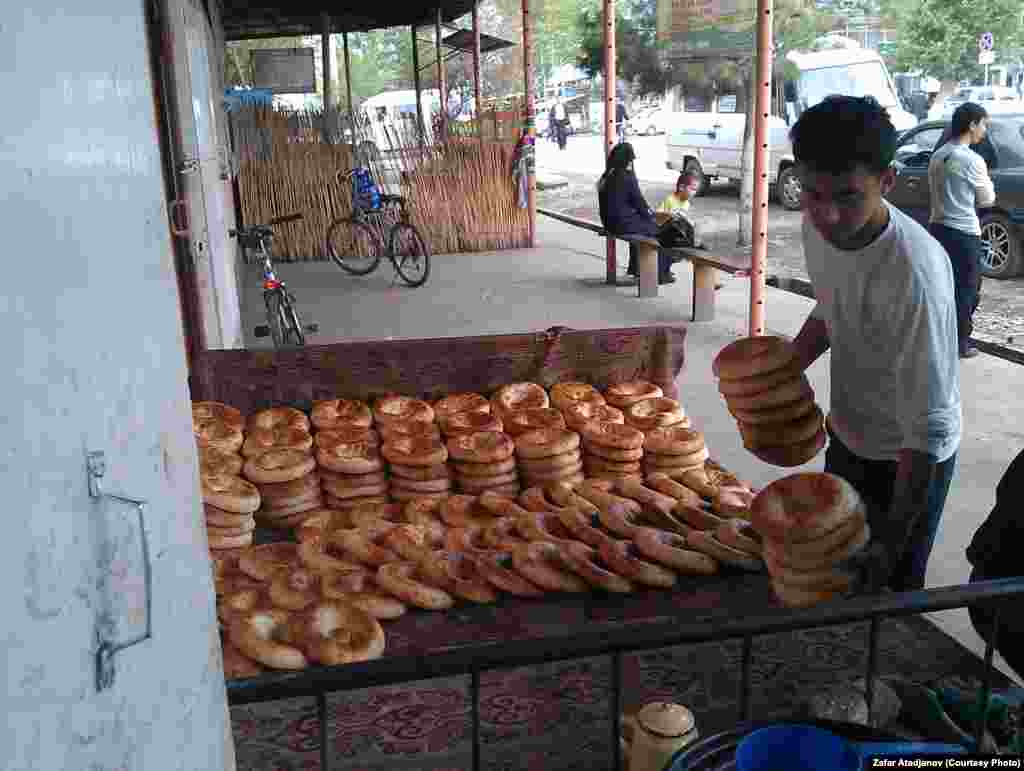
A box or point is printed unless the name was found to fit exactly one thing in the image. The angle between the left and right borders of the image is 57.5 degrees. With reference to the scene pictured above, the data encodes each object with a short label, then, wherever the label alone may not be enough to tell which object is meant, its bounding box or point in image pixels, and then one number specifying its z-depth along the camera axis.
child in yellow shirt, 11.14
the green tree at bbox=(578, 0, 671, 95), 22.14
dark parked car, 10.41
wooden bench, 8.89
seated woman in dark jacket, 10.72
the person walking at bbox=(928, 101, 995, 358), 7.62
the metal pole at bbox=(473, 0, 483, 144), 15.87
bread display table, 1.56
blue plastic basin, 1.29
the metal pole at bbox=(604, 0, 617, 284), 10.30
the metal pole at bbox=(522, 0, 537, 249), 12.59
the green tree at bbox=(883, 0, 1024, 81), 27.30
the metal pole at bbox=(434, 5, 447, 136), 17.37
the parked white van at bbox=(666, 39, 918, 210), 17.48
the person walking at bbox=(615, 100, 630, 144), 30.66
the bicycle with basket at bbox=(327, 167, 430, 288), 11.88
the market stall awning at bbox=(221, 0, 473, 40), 16.38
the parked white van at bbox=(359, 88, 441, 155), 13.30
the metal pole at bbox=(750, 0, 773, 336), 7.20
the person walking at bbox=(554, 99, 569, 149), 34.64
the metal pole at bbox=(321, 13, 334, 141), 17.16
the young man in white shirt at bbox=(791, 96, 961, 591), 2.38
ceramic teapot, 2.01
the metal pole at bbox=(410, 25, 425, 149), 18.66
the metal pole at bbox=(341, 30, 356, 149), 18.73
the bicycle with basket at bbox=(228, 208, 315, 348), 7.68
